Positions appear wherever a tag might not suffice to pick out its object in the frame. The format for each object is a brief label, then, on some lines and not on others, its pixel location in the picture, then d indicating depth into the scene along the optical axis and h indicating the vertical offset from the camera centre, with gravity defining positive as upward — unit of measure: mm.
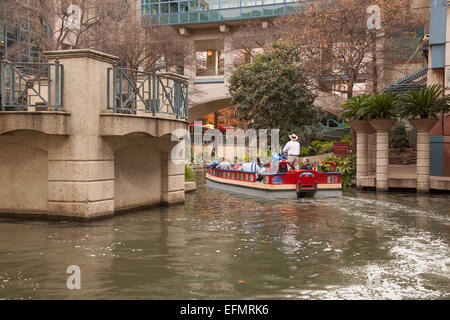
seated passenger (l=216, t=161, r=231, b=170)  23588 -732
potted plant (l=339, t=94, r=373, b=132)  22609 +1746
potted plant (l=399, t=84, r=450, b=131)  20312 +1874
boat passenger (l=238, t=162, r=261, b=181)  19764 -738
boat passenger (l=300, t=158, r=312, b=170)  18769 -598
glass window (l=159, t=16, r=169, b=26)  44488 +12747
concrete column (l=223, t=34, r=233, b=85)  45078 +9638
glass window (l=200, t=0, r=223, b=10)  46281 +14405
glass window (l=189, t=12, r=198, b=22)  46062 +13048
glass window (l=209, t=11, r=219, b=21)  45500 +13056
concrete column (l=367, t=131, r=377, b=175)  24578 -74
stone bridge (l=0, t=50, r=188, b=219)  11484 +323
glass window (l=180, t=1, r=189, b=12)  46497 +14256
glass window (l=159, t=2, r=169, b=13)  47125 +14327
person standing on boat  19344 +39
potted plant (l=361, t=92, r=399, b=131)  21250 +1838
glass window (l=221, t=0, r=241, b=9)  44781 +13976
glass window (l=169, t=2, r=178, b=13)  47250 +14408
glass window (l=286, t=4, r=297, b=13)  41219 +12531
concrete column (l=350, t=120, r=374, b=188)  23047 -66
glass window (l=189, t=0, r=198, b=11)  46319 +14283
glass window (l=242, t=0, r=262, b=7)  43184 +13637
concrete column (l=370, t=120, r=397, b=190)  21328 -65
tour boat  17938 -1294
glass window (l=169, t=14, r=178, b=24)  46562 +13066
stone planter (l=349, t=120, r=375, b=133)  22672 +1228
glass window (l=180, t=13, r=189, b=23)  46203 +13027
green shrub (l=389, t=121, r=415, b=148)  31766 +901
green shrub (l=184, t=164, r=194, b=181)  22703 -1031
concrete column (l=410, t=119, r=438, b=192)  20406 -71
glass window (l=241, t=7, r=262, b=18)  43156 +12761
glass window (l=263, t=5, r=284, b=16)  42094 +12572
